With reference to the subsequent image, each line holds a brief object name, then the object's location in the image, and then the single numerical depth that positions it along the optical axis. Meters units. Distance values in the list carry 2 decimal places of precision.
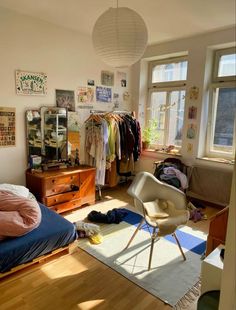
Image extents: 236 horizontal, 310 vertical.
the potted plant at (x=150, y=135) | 4.55
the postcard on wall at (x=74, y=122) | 3.73
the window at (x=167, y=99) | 4.20
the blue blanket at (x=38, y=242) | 1.91
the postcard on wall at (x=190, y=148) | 3.97
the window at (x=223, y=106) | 3.64
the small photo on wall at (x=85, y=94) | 3.82
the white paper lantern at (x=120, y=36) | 1.75
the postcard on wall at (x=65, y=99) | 3.58
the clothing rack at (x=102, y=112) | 3.97
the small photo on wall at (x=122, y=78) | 4.39
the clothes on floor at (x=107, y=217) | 3.13
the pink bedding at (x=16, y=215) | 1.99
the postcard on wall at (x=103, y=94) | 4.09
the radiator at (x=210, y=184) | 3.59
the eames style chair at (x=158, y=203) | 2.27
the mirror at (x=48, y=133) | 3.33
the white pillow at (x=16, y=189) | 2.66
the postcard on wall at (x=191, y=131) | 3.91
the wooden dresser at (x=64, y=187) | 3.12
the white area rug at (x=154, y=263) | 2.00
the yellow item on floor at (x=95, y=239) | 2.67
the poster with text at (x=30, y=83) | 3.15
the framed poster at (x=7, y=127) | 3.06
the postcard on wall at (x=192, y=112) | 3.87
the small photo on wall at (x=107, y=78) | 4.12
